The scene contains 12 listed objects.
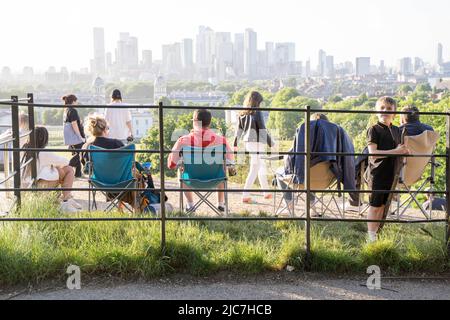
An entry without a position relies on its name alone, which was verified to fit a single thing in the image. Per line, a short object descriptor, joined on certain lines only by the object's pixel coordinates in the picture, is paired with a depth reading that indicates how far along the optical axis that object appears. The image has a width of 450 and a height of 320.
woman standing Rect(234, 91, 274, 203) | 7.97
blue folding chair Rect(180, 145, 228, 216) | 7.07
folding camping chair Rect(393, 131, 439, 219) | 7.21
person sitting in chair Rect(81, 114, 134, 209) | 7.24
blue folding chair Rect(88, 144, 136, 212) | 6.86
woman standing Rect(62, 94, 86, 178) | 9.73
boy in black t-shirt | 6.14
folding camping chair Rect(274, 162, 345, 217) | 7.21
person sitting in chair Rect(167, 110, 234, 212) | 7.22
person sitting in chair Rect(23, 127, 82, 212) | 7.65
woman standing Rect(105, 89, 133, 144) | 9.71
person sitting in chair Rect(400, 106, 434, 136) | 7.73
